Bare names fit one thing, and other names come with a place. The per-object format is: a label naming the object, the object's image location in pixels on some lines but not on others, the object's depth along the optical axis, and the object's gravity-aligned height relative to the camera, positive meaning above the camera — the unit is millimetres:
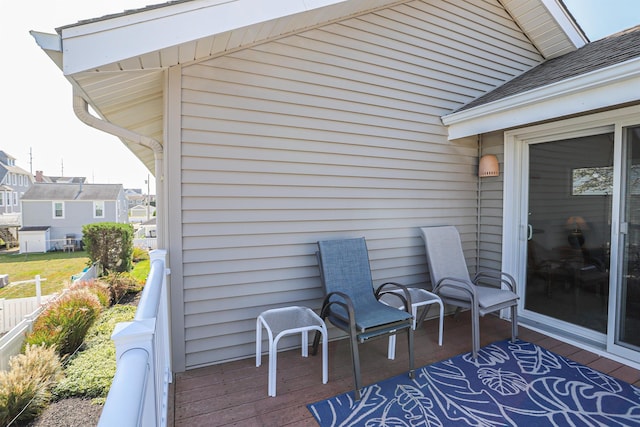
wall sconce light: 4004 +450
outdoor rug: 2188 -1405
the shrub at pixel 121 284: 8156 -2093
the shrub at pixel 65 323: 5090 -1953
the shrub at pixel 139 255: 15111 -2422
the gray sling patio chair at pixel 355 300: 2525 -856
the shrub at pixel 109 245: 9992 -1298
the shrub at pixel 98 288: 7004 -1884
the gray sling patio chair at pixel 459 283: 3109 -845
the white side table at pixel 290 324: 2520 -1044
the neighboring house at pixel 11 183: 26000 +1632
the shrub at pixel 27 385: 3656 -2134
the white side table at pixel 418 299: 3248 -991
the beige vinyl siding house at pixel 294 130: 2559 +715
